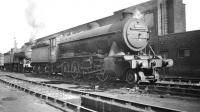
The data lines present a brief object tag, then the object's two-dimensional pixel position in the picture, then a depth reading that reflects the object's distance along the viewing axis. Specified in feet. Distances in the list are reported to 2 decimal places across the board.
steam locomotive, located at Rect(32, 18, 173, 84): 32.94
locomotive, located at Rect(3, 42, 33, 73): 83.18
